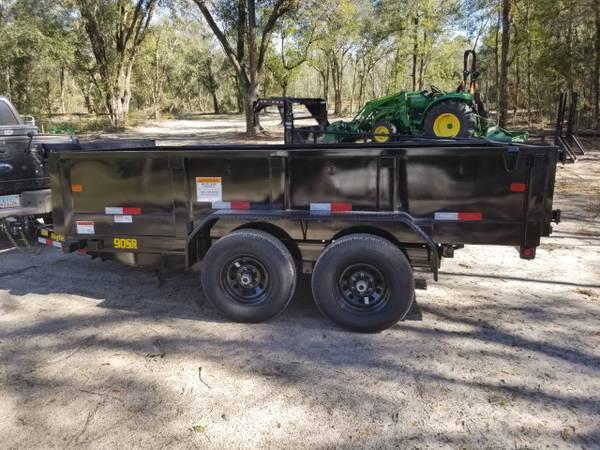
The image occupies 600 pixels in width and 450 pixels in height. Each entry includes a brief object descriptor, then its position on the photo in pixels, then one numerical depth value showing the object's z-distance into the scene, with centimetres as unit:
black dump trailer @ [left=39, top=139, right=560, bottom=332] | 422
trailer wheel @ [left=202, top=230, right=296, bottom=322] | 445
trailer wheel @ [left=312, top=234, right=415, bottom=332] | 423
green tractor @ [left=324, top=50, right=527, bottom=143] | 1307
